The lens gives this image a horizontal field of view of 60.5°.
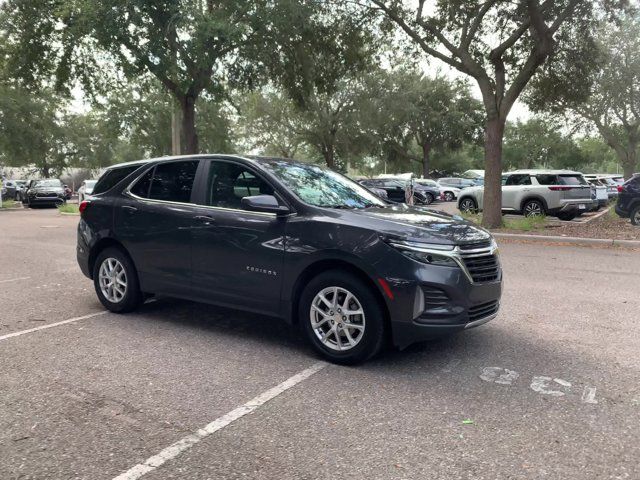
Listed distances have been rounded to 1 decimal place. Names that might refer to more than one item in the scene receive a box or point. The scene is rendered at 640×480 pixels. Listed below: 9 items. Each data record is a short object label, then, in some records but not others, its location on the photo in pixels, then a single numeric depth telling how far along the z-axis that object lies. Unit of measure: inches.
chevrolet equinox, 165.9
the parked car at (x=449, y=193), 1416.1
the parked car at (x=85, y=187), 1103.3
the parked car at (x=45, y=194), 1141.7
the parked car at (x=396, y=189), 1088.2
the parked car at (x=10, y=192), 1454.2
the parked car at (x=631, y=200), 584.7
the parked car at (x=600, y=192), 824.5
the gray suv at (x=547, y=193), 673.0
